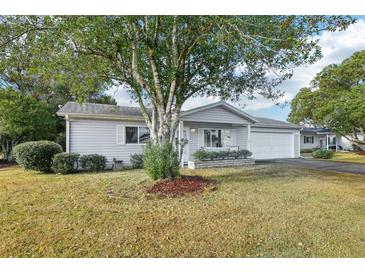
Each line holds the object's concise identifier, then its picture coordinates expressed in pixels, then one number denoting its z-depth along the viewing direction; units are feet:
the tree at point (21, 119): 47.80
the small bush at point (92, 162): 37.17
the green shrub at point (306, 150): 92.43
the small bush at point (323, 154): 66.22
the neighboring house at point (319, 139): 100.12
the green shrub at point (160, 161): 23.90
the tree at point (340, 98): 59.77
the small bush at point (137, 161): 40.65
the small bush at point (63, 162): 33.83
